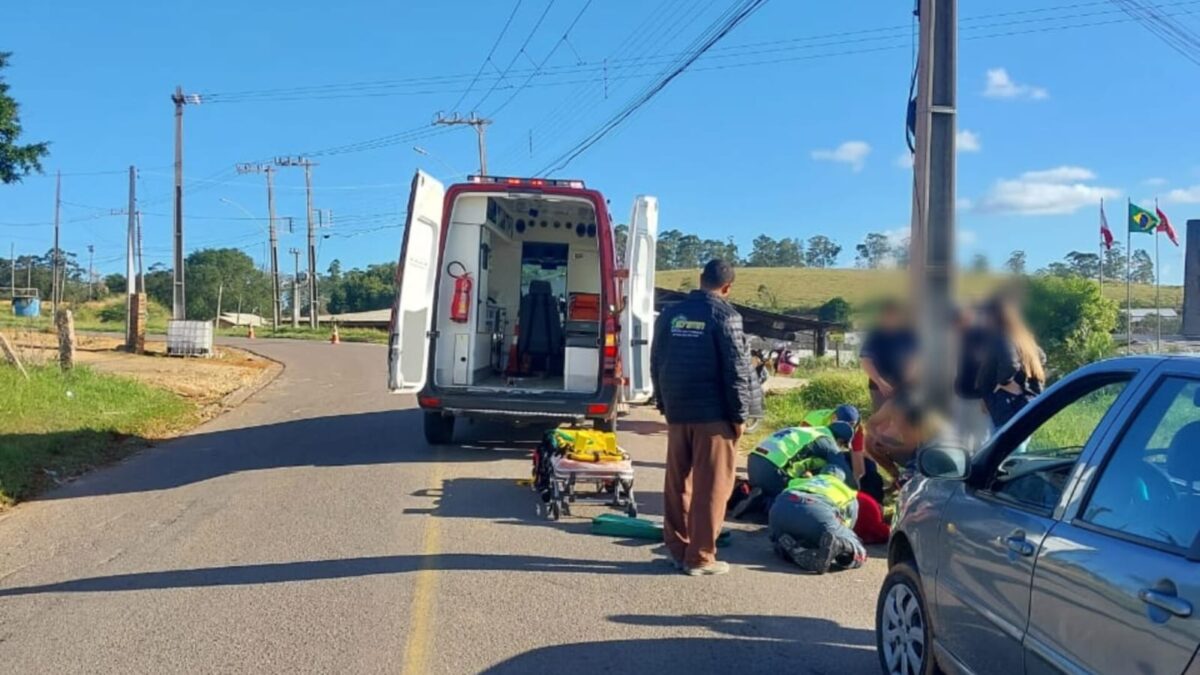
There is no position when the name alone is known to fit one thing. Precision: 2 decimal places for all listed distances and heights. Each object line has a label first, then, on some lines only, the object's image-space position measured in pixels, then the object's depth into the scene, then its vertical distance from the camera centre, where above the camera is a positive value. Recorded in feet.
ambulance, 34.65 -0.36
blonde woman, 21.15 -1.08
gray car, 9.07 -2.33
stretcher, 26.35 -4.35
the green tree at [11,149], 68.49 +10.58
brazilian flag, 76.13 +6.90
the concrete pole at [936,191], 22.45 +3.00
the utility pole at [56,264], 204.29 +8.45
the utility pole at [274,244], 213.05 +13.10
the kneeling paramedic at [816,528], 21.12 -4.49
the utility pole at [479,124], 170.71 +30.69
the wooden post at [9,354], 53.42 -2.60
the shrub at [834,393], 57.06 -4.58
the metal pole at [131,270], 107.45 +3.98
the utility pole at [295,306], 245.04 +0.38
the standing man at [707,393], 20.76 -1.64
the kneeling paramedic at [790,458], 25.14 -3.57
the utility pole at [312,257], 213.25 +10.53
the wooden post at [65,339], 60.18 -1.98
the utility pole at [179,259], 117.39 +5.47
